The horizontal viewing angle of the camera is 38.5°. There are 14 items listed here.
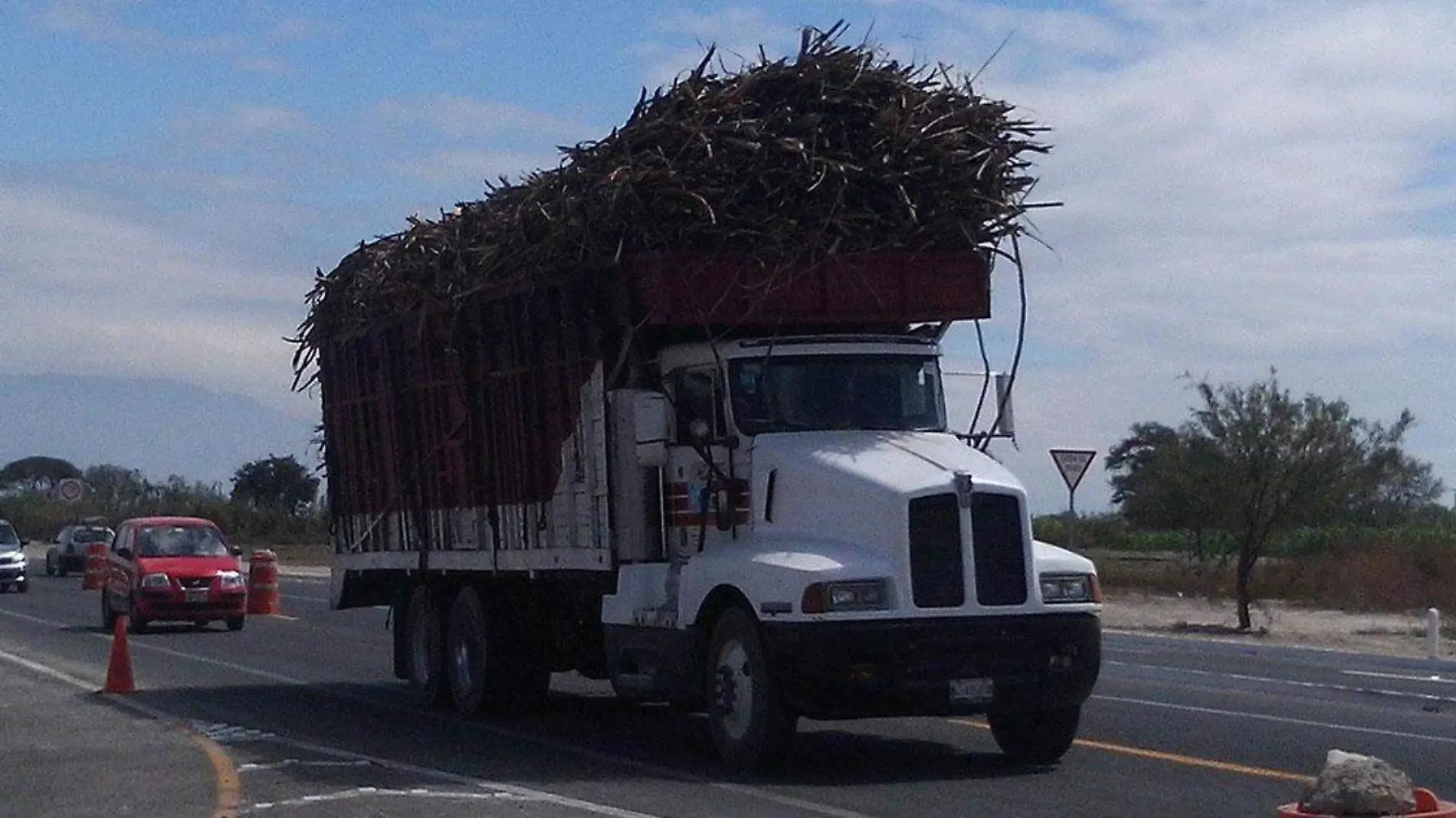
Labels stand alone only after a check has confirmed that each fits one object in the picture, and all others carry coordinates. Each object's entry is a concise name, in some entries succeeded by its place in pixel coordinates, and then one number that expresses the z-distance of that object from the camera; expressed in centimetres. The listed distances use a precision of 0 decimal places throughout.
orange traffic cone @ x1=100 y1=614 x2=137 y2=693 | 2027
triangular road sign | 3297
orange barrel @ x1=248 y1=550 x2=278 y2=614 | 3625
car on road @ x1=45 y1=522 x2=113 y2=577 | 5675
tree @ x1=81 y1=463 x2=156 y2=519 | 9176
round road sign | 6712
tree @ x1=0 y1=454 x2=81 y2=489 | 15188
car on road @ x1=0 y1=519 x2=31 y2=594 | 4597
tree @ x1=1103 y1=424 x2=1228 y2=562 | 3488
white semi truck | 1307
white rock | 718
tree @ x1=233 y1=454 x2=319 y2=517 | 9000
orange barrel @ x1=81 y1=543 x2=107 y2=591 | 4844
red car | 3150
